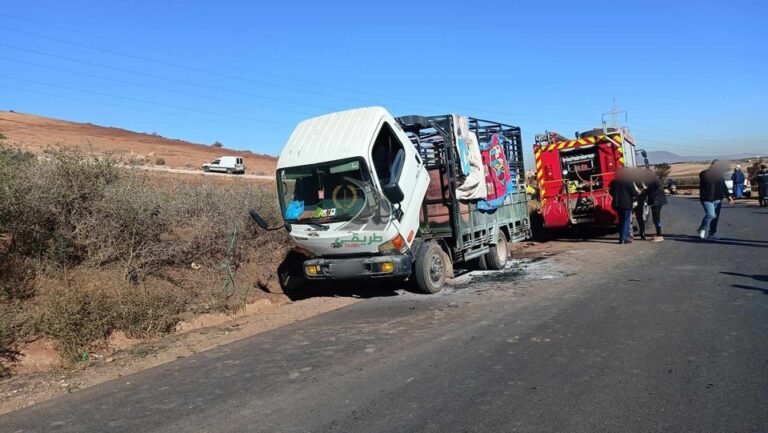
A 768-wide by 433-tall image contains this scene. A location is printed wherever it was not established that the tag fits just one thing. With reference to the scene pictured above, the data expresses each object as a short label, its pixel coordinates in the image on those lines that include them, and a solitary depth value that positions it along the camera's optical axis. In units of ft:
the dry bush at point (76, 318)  21.35
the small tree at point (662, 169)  145.89
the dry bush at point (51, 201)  25.22
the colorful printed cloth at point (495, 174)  36.47
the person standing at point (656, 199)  46.85
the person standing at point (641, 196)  46.80
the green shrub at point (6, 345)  20.01
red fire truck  47.98
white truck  27.32
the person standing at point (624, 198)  44.57
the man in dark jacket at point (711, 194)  43.73
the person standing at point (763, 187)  69.67
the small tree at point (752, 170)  105.62
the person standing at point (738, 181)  76.95
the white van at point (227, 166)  157.17
